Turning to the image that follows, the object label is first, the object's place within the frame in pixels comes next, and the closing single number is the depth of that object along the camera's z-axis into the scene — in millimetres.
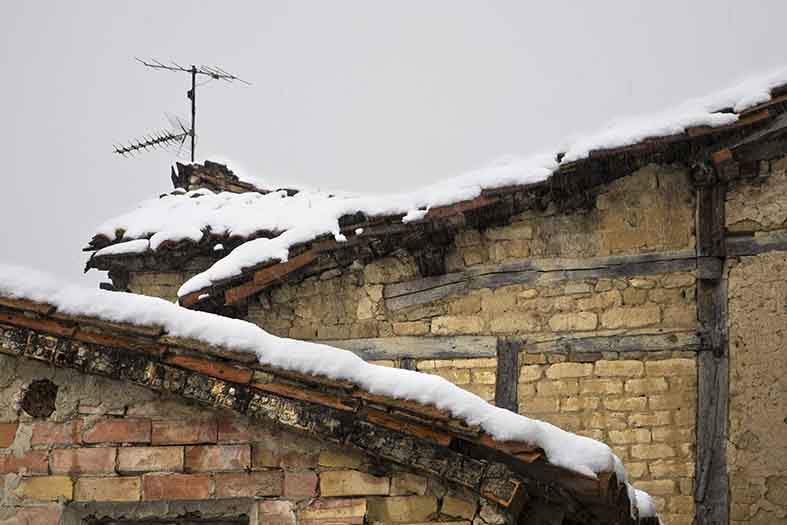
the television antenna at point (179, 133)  13547
